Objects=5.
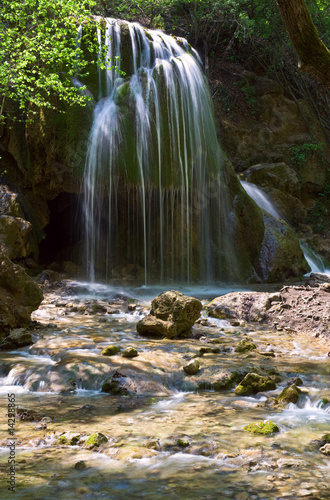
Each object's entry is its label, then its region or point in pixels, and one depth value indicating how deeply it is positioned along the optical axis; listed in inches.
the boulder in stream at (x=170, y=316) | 253.6
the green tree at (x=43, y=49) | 368.5
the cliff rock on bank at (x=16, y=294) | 252.2
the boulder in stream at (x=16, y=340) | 230.5
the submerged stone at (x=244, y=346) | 229.1
